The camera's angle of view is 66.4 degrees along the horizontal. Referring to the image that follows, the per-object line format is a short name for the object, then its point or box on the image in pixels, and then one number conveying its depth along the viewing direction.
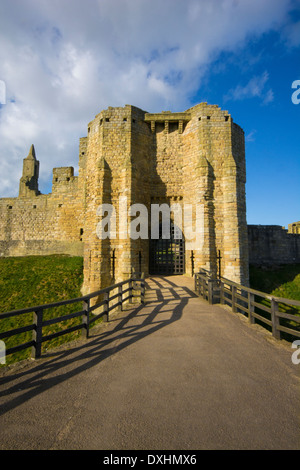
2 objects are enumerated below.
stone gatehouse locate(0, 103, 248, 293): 12.95
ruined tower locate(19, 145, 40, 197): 32.63
